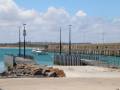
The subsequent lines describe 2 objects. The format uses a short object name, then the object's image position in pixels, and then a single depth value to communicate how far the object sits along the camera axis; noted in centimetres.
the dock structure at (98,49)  11329
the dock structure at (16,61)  6138
